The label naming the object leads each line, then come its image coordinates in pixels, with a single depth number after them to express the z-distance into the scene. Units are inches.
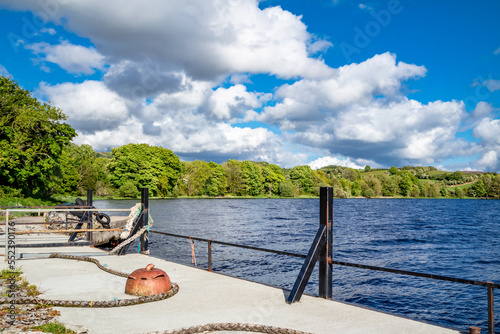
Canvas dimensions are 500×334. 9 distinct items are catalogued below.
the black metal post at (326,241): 263.1
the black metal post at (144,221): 476.7
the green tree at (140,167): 3535.9
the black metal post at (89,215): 553.6
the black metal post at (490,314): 195.4
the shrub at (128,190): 3339.1
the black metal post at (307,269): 253.4
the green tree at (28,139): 1640.0
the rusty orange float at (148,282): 267.1
